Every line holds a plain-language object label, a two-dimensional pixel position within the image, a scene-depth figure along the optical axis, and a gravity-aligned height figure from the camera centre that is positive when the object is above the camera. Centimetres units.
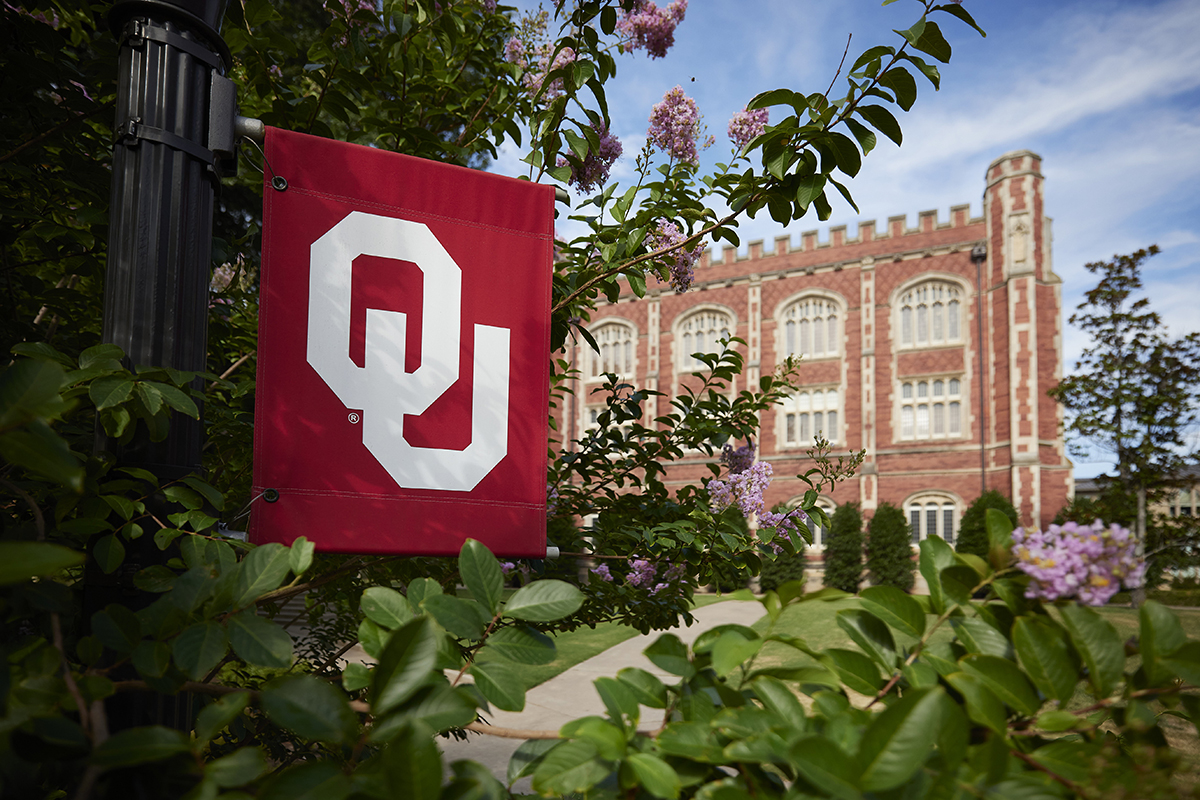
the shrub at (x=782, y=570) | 1764 -346
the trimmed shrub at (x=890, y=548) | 1788 -281
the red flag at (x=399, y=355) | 138 +18
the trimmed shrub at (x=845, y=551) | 1834 -298
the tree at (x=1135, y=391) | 1388 +122
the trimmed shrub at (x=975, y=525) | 1655 -202
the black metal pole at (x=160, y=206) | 113 +39
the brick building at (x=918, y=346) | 1842 +301
